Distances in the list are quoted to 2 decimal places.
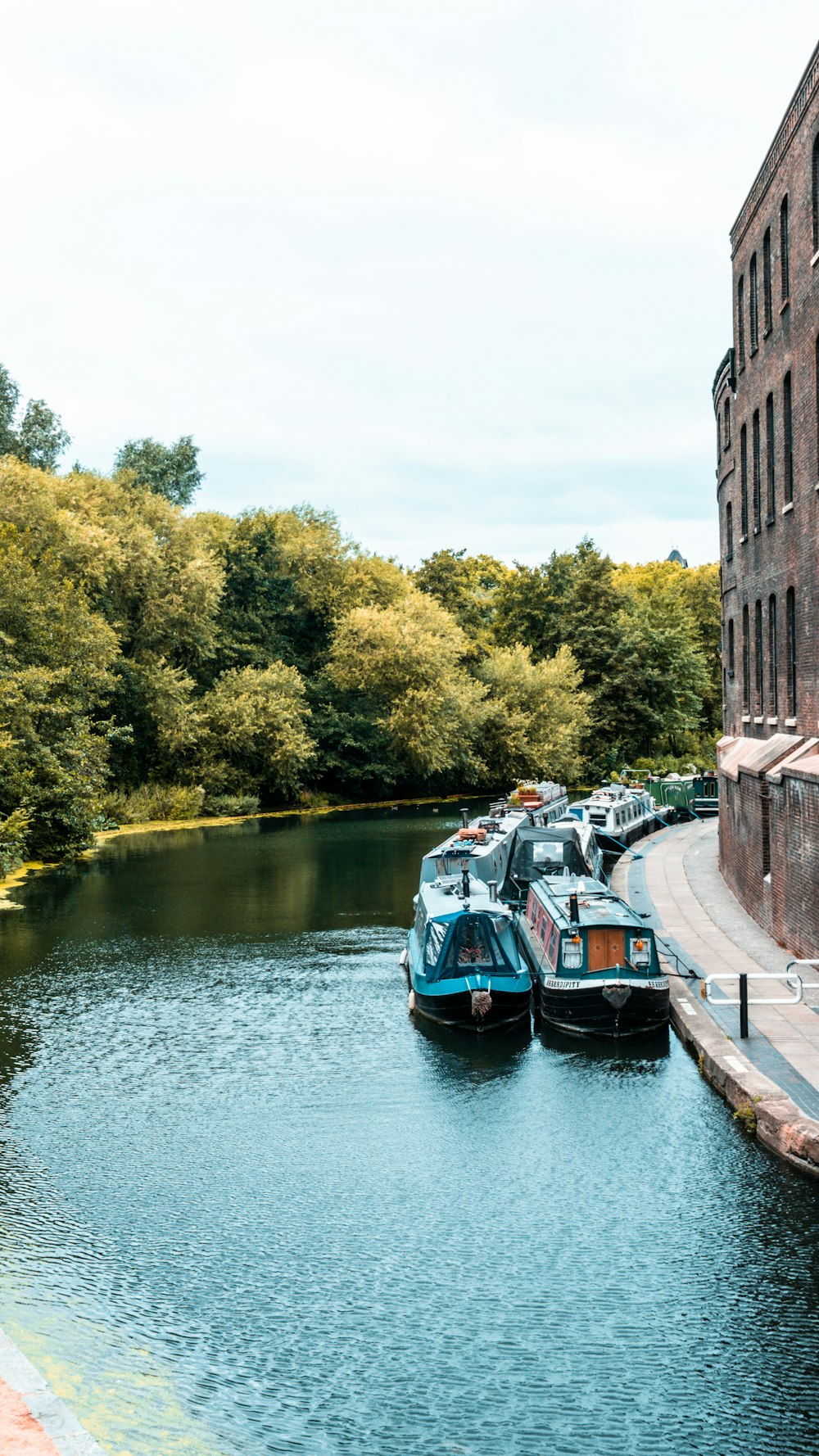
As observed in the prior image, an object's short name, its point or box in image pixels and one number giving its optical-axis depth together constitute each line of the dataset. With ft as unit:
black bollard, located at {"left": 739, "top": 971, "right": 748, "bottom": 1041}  52.37
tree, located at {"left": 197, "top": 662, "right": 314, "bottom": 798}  206.39
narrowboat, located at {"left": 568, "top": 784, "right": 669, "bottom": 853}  135.95
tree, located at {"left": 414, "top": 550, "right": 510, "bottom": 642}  283.79
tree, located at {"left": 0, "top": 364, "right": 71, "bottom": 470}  228.43
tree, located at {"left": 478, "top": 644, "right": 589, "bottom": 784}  238.89
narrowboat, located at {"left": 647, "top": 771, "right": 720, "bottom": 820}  177.37
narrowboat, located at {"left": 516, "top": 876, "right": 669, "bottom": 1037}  60.23
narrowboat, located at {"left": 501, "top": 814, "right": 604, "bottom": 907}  93.09
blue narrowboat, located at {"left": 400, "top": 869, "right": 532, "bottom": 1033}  63.31
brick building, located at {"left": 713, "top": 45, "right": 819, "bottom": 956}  66.33
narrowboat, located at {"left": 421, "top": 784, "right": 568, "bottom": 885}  93.86
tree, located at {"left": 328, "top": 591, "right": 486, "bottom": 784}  224.33
